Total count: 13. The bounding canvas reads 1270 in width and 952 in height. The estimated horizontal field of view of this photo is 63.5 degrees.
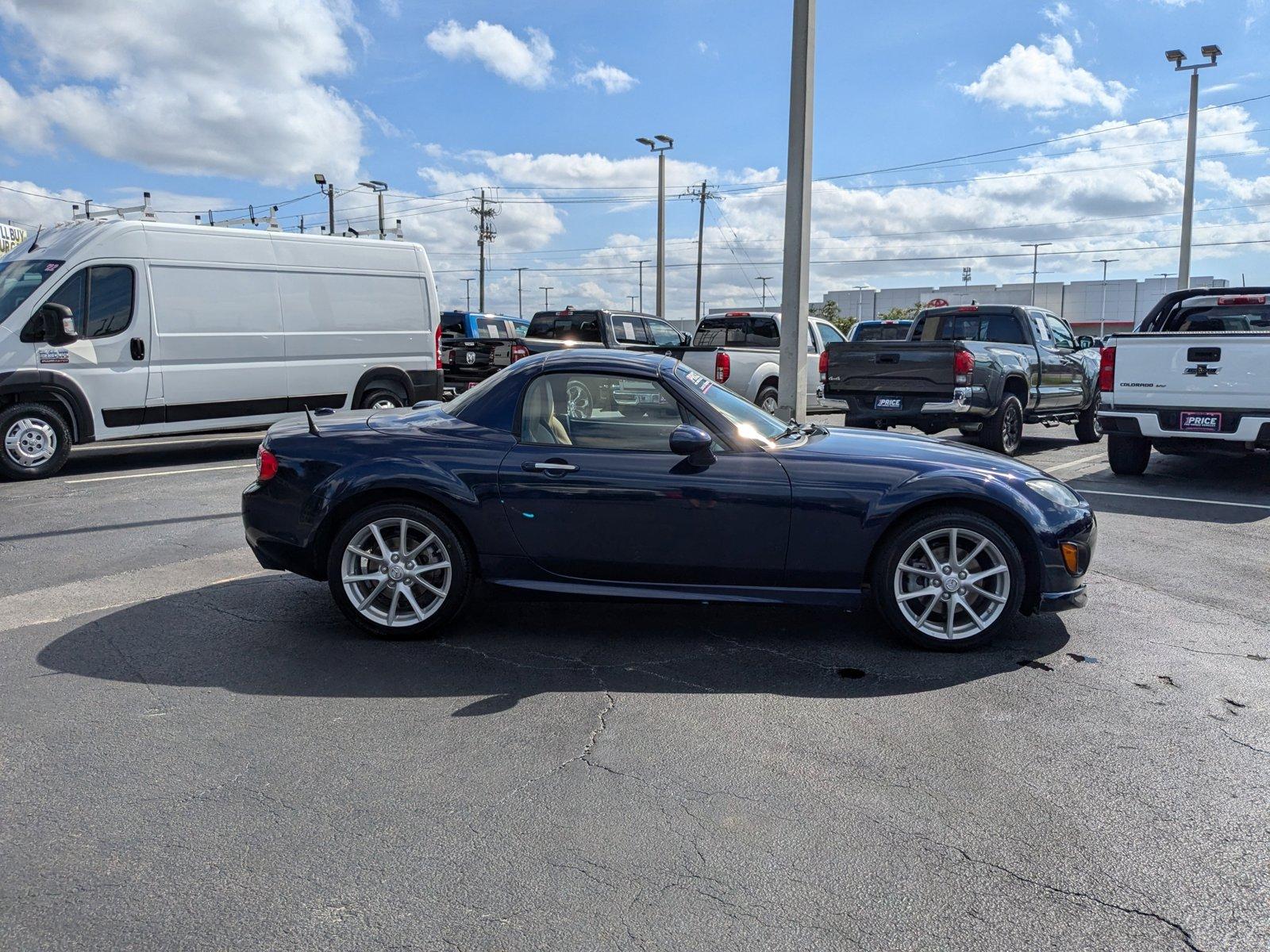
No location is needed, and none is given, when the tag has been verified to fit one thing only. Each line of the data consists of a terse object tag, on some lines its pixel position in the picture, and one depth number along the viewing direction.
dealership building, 87.56
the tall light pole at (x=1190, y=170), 29.11
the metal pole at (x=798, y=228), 12.23
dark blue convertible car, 4.87
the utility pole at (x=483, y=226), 71.12
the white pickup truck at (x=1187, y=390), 9.48
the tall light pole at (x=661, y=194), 35.59
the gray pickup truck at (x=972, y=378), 11.96
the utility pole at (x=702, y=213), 53.31
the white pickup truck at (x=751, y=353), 16.14
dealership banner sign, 33.49
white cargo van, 10.14
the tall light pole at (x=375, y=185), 39.67
